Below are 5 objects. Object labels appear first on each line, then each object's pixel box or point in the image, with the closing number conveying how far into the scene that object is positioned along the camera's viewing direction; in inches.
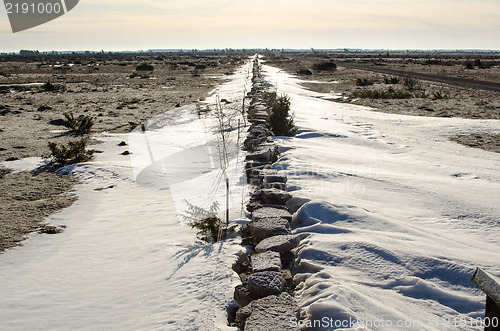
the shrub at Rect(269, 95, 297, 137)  319.3
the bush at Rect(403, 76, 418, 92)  711.7
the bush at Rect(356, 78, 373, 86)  780.6
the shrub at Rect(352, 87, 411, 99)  600.1
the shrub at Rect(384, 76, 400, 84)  816.9
